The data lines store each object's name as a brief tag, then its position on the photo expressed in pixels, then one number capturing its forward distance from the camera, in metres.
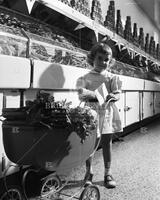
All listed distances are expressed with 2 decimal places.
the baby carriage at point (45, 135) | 1.13
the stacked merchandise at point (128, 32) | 4.19
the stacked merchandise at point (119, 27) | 3.76
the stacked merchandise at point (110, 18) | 3.37
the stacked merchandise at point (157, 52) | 7.20
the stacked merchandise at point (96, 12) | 2.80
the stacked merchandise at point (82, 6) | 2.43
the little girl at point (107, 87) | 1.75
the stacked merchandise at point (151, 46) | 6.27
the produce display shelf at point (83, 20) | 1.94
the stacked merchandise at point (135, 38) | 4.64
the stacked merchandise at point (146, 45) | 5.71
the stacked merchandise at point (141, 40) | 5.13
